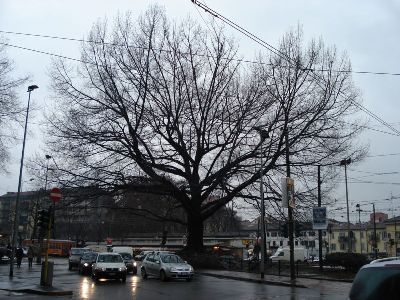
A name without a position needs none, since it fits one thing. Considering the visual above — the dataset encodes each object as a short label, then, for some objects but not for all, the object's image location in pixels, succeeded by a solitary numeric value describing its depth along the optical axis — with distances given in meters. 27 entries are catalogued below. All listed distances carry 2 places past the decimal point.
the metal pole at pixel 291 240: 30.14
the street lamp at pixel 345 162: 36.59
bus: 80.12
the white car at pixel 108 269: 29.00
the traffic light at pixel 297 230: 30.75
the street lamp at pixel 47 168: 36.95
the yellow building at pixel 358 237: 118.31
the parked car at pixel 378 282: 6.03
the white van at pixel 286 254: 62.53
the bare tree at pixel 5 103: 26.25
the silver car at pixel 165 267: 29.06
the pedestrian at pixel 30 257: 44.88
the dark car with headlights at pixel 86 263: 36.59
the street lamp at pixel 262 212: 32.38
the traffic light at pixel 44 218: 24.73
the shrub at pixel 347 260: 34.12
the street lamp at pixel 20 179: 31.58
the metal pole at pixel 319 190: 37.97
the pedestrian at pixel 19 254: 46.56
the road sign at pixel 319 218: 33.19
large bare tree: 36.75
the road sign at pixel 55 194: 24.85
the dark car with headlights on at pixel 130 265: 38.12
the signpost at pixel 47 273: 23.78
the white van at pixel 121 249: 52.97
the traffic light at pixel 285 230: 30.64
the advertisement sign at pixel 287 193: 30.73
